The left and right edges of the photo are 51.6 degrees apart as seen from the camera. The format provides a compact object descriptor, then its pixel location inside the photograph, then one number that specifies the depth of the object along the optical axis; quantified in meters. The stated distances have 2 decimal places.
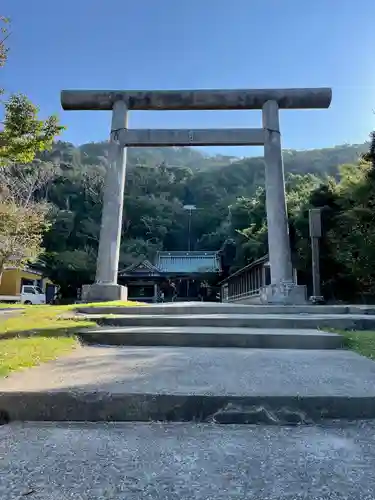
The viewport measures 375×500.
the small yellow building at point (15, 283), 25.01
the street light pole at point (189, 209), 41.12
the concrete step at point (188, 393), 1.84
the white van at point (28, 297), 23.16
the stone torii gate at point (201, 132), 9.33
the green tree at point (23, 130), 6.66
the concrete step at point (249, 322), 4.13
